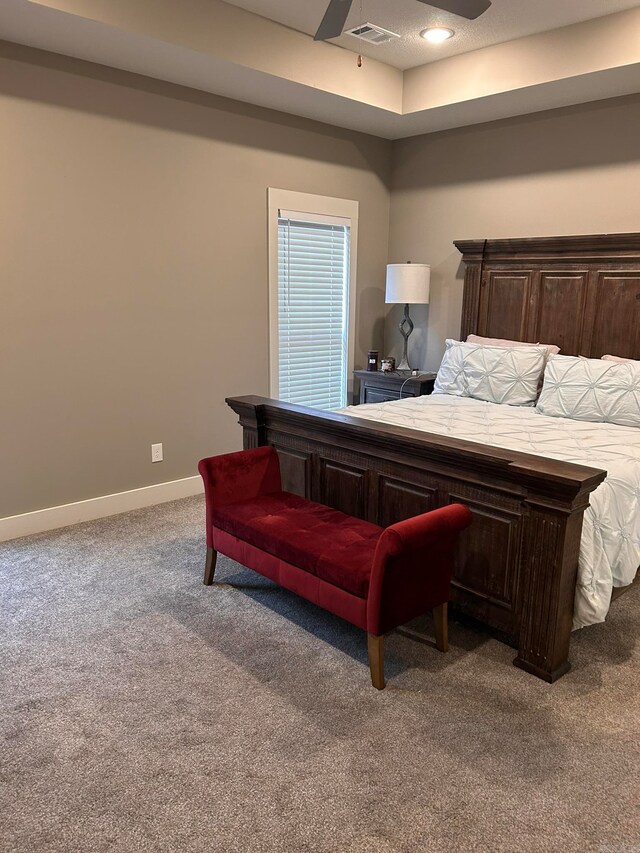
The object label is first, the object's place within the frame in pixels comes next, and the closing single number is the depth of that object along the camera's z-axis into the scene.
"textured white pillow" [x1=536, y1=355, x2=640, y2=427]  3.47
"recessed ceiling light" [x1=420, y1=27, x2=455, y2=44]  3.76
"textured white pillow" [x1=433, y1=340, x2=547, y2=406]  4.06
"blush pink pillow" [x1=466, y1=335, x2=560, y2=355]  4.33
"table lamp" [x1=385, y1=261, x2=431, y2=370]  4.93
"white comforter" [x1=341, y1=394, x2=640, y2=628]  2.39
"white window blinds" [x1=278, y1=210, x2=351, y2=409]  4.85
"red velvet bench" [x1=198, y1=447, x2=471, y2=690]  2.27
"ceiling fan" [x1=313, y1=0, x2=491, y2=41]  2.43
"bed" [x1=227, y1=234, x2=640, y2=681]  2.32
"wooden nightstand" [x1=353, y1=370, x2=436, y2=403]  4.85
